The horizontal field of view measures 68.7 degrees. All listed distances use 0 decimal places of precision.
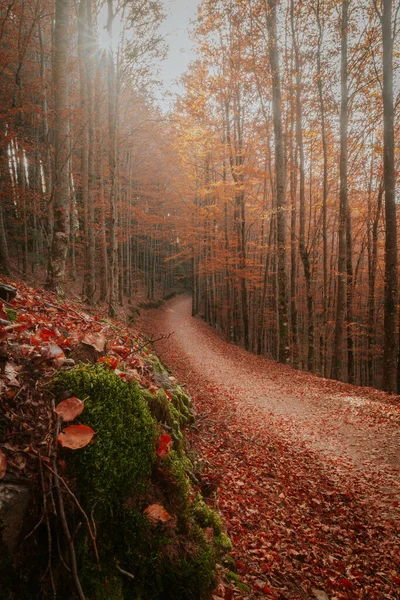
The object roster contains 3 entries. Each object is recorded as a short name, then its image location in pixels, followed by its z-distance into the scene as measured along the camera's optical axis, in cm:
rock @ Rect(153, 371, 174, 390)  400
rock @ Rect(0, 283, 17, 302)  299
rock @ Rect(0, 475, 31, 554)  127
